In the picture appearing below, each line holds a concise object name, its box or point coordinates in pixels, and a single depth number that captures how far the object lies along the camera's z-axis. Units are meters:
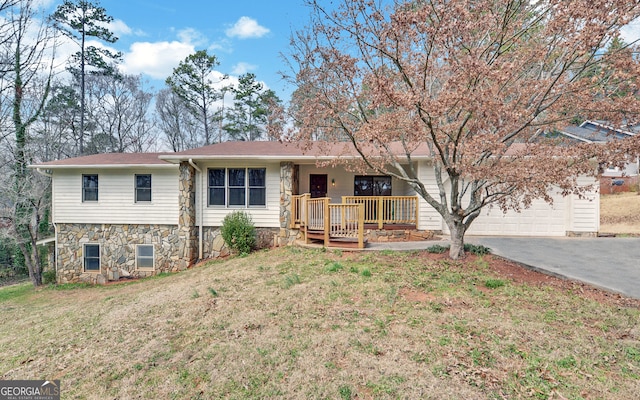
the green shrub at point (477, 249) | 6.70
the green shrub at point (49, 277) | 12.20
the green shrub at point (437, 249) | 6.94
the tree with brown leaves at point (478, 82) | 4.28
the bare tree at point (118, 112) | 19.44
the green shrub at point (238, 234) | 9.48
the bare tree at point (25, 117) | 9.18
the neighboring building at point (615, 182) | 15.41
